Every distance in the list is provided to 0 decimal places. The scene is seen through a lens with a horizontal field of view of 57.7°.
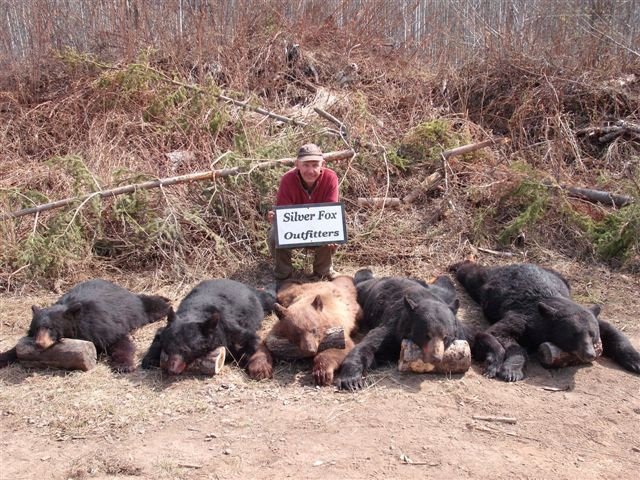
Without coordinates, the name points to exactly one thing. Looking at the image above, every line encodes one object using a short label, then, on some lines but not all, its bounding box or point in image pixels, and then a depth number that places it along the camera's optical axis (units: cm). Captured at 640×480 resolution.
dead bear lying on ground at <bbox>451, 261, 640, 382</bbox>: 460
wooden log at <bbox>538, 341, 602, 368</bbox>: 462
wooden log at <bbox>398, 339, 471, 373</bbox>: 448
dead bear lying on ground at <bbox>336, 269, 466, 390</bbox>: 444
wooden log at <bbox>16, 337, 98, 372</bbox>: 464
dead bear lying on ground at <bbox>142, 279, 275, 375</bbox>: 451
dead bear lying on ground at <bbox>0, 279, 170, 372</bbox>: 468
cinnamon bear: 459
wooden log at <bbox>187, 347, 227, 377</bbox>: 455
